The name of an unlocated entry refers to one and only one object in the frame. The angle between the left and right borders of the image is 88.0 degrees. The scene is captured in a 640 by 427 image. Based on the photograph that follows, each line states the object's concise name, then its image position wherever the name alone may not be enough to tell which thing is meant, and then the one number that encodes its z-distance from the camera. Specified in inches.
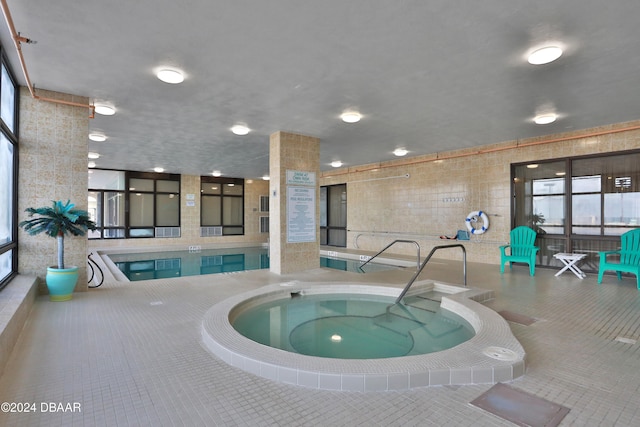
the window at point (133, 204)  446.3
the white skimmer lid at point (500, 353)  90.0
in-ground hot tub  80.4
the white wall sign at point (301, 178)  235.1
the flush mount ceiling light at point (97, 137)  251.4
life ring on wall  288.0
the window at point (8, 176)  135.8
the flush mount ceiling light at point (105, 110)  186.4
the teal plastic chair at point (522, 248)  237.3
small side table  221.8
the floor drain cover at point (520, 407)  68.0
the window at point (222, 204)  521.7
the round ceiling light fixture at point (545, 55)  120.2
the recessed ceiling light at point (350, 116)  196.9
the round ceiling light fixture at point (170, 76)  140.9
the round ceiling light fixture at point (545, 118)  200.3
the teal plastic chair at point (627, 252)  199.0
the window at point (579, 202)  221.5
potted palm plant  152.0
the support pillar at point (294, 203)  232.8
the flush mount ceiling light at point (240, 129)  227.8
